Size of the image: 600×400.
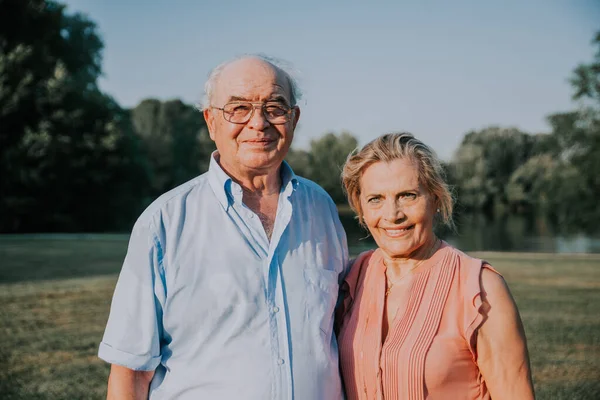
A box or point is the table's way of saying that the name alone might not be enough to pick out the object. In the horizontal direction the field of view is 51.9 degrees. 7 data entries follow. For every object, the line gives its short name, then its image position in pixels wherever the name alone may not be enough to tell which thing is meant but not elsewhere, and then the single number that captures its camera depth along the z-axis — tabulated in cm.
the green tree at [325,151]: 2851
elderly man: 212
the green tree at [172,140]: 4078
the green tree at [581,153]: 2800
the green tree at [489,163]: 3919
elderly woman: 214
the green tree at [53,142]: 2498
